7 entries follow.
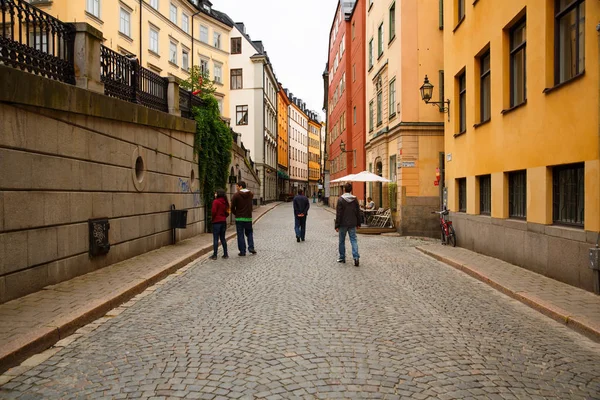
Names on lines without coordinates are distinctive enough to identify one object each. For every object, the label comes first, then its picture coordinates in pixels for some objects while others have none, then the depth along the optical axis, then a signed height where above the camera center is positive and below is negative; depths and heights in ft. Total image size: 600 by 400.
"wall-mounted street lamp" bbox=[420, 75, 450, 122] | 53.72 +10.85
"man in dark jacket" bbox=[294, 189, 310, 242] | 55.16 -1.92
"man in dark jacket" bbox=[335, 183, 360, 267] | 37.60 -1.52
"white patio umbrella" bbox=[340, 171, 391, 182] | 70.79 +2.59
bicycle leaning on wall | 48.96 -3.39
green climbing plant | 55.47 +6.19
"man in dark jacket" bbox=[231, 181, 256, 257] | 41.68 -1.27
